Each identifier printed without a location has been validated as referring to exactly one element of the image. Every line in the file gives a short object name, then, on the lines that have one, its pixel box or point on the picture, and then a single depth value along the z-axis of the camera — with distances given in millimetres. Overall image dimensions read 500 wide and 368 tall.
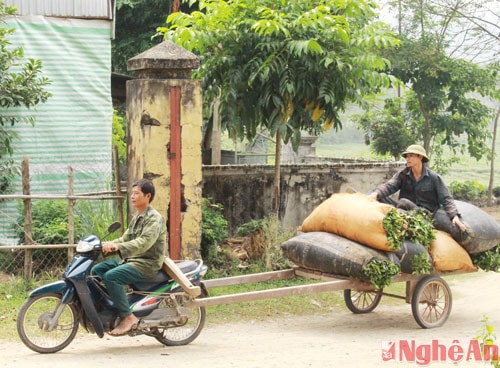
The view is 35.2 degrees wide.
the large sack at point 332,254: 7867
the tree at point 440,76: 17531
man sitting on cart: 8539
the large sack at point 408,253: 8062
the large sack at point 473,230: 8367
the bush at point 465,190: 19375
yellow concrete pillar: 9023
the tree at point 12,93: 10359
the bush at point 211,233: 10359
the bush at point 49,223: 10039
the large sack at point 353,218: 7926
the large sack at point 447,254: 8258
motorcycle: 6844
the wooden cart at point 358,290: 7543
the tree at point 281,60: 10203
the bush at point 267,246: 11094
